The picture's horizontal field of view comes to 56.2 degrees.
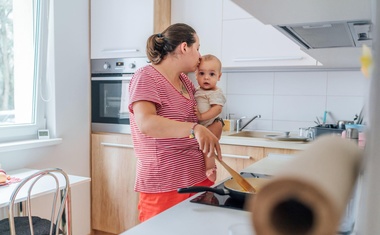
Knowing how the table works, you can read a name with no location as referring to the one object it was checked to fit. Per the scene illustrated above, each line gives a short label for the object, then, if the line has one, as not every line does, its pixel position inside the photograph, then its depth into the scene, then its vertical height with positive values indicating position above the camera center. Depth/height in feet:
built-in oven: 9.57 +0.06
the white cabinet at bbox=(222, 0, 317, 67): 8.24 +1.28
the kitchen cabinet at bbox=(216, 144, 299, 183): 7.93 -1.28
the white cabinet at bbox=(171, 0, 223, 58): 8.98 +1.99
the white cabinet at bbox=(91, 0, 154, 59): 9.19 +1.84
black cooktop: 3.32 -1.00
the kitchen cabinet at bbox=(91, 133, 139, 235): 9.41 -2.40
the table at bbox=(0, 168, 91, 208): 5.42 -1.59
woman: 4.24 -0.24
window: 7.93 +0.67
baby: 4.97 +0.03
